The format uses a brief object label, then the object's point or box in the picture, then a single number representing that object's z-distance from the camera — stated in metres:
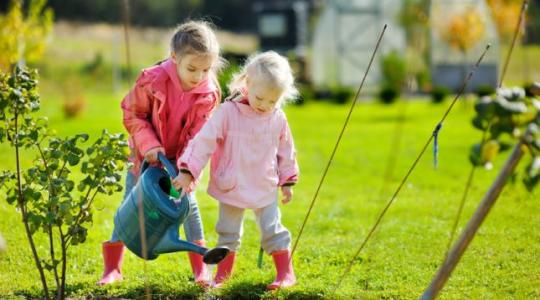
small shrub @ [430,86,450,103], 19.12
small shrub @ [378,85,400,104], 19.39
